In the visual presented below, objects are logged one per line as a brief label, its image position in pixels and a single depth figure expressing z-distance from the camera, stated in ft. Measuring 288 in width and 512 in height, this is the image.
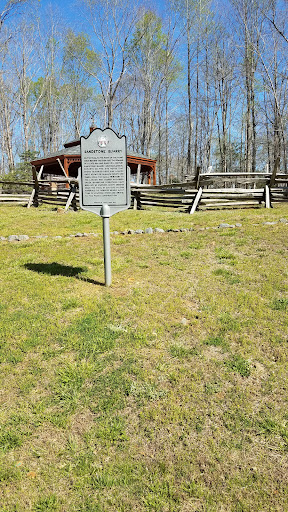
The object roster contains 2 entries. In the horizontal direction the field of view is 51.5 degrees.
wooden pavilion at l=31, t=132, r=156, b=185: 63.52
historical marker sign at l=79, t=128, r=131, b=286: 12.96
